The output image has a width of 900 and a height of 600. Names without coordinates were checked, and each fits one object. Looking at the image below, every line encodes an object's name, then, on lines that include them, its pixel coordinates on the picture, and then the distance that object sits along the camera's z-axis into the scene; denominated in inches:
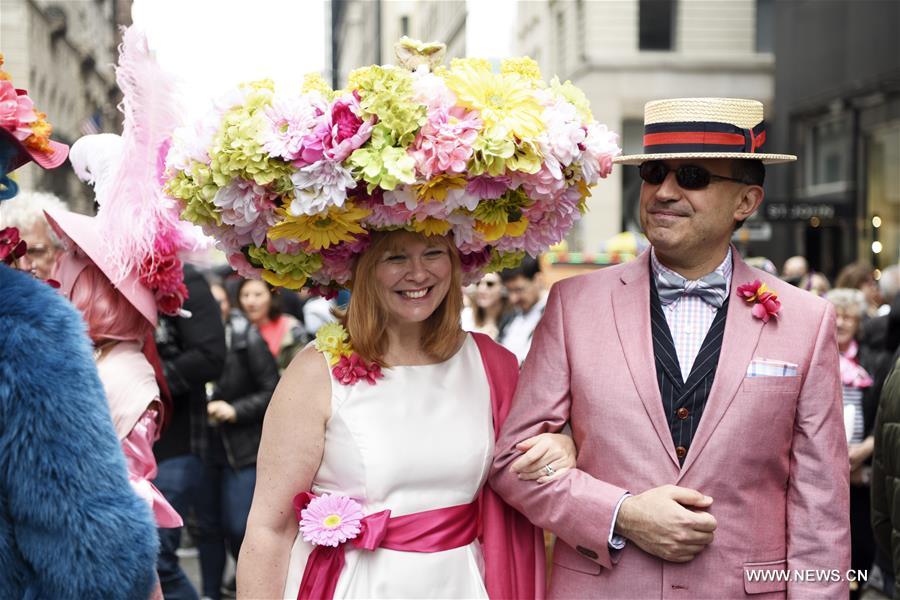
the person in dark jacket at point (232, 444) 245.3
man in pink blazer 120.3
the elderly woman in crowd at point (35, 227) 189.3
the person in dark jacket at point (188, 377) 204.5
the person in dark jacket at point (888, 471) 136.4
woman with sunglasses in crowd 398.0
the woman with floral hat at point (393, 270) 111.3
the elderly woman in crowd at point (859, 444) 228.5
